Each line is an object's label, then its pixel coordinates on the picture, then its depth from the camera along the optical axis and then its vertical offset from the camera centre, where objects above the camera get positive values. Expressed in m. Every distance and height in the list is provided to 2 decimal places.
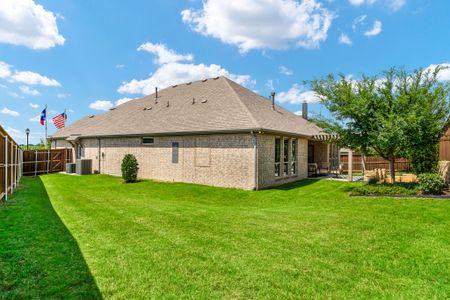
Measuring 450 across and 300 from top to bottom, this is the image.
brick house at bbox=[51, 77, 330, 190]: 14.21 +0.95
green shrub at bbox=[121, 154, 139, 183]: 17.02 -0.87
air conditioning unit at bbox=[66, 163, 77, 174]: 22.98 -1.07
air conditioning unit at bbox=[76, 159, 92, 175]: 21.83 -0.94
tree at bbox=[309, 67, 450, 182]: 11.74 +1.94
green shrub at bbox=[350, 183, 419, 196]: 11.43 -1.52
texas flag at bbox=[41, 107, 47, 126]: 32.62 +4.59
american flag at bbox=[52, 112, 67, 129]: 28.30 +3.47
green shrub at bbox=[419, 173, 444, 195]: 11.00 -1.22
